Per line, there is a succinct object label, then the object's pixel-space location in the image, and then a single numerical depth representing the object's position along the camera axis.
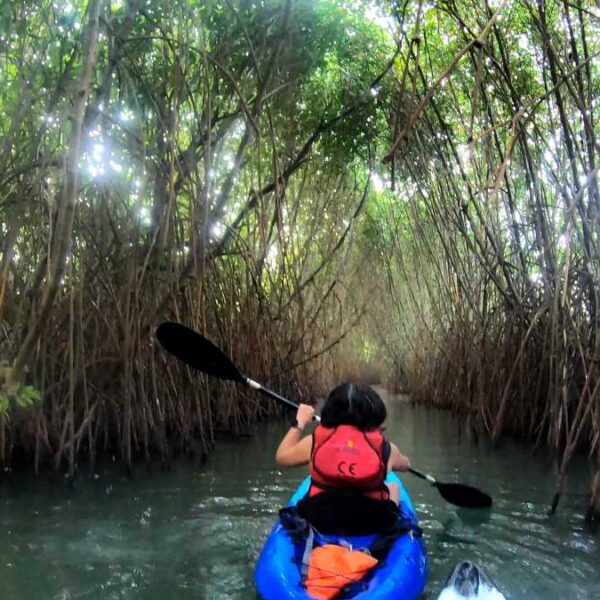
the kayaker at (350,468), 3.01
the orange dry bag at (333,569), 2.62
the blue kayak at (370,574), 2.67
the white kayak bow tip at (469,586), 2.51
